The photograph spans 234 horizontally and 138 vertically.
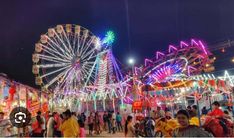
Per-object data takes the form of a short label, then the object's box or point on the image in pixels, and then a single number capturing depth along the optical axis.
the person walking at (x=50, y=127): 6.81
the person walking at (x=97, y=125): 12.49
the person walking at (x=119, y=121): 12.72
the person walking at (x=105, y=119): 12.96
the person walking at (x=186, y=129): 2.49
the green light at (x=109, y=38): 18.41
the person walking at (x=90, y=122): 12.24
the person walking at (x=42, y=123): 6.72
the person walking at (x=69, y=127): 5.30
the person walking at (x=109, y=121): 12.60
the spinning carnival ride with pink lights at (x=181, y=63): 14.60
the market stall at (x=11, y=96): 10.40
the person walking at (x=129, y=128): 5.42
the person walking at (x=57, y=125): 7.03
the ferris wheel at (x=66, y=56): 17.89
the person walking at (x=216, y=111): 5.02
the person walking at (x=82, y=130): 5.76
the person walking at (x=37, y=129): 6.40
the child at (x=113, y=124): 12.65
